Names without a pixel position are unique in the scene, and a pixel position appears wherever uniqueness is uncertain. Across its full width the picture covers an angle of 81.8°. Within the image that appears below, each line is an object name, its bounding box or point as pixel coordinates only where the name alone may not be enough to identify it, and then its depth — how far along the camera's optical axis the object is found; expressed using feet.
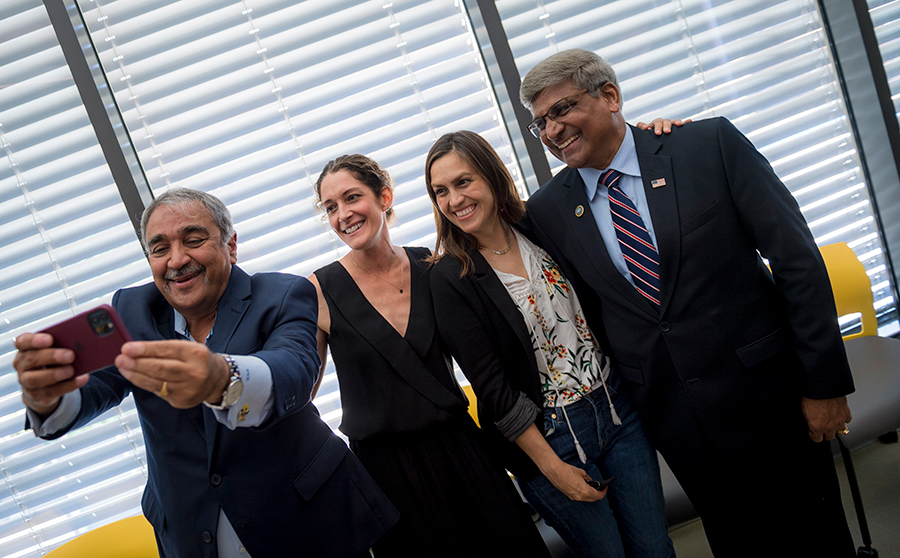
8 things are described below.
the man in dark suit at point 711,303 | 5.29
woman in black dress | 5.82
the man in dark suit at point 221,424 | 4.41
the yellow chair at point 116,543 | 7.20
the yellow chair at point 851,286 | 9.01
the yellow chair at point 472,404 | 8.33
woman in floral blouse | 5.59
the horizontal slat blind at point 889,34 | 10.48
